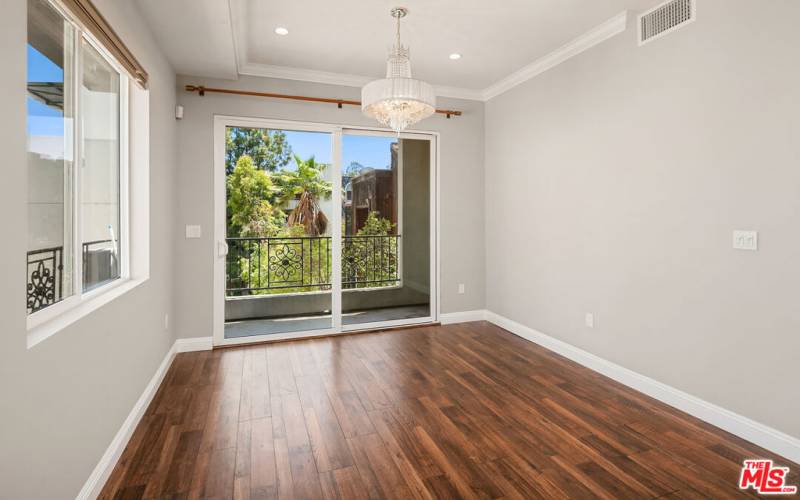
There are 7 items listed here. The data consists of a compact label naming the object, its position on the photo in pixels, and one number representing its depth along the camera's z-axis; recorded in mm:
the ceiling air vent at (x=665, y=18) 2754
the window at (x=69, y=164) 1665
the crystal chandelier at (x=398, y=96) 2875
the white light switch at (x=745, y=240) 2398
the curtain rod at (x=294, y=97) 3936
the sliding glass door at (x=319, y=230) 4324
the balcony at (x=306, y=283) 4547
